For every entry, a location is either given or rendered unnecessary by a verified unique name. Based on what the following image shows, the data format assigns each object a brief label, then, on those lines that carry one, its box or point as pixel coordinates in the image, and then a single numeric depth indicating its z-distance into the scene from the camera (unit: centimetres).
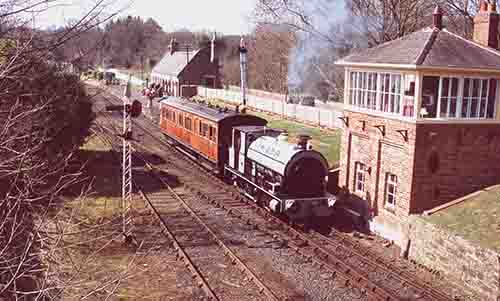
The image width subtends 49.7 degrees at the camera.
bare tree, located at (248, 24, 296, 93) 6153
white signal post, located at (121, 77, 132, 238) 1648
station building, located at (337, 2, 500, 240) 1652
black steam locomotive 1841
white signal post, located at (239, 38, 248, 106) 3994
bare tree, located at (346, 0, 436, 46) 3058
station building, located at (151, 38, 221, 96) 6600
